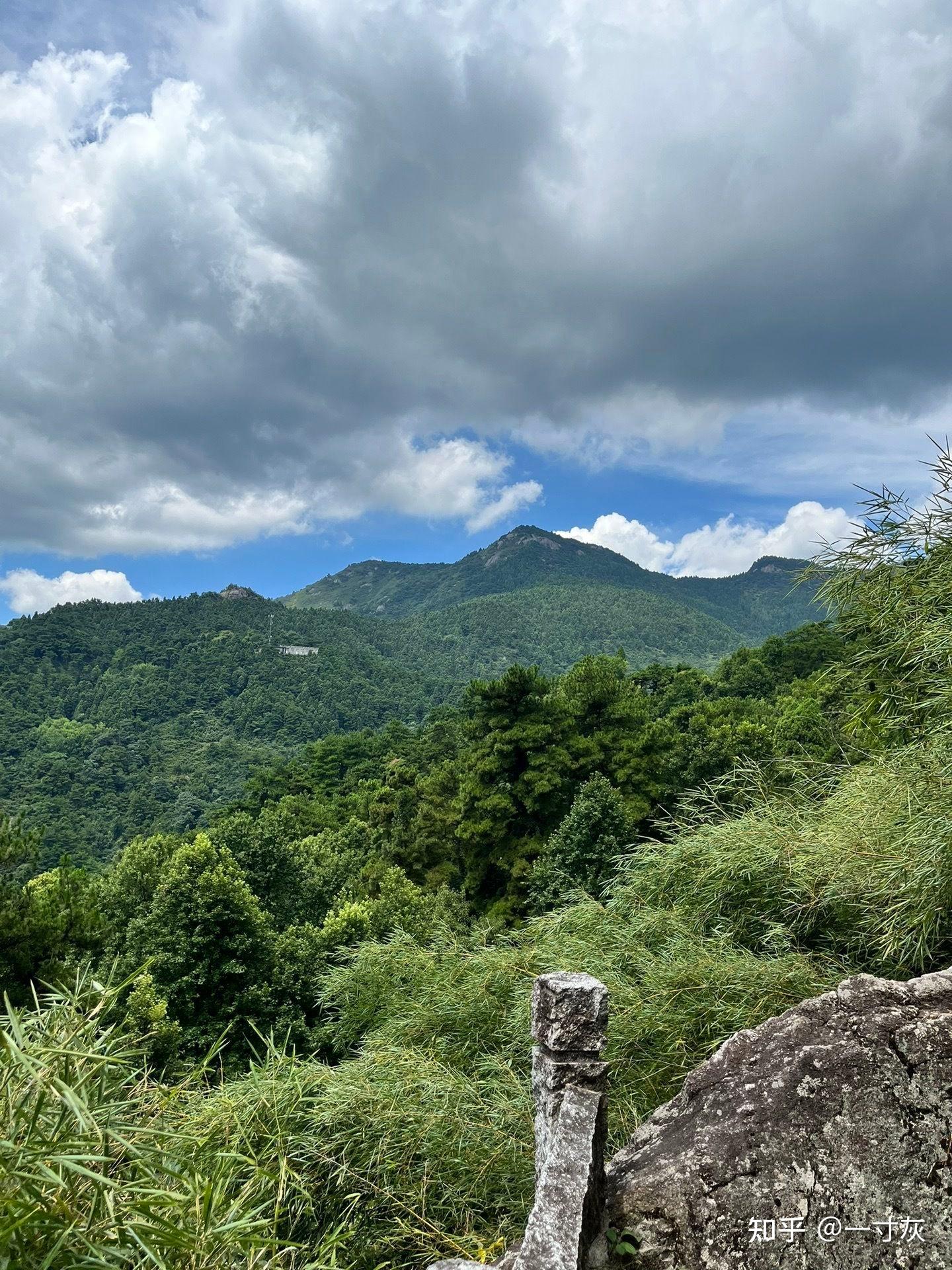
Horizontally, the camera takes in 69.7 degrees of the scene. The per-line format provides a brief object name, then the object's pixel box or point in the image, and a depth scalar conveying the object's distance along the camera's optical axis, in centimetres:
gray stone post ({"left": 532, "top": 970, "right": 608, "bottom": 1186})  340
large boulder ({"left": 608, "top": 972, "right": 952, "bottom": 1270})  321
